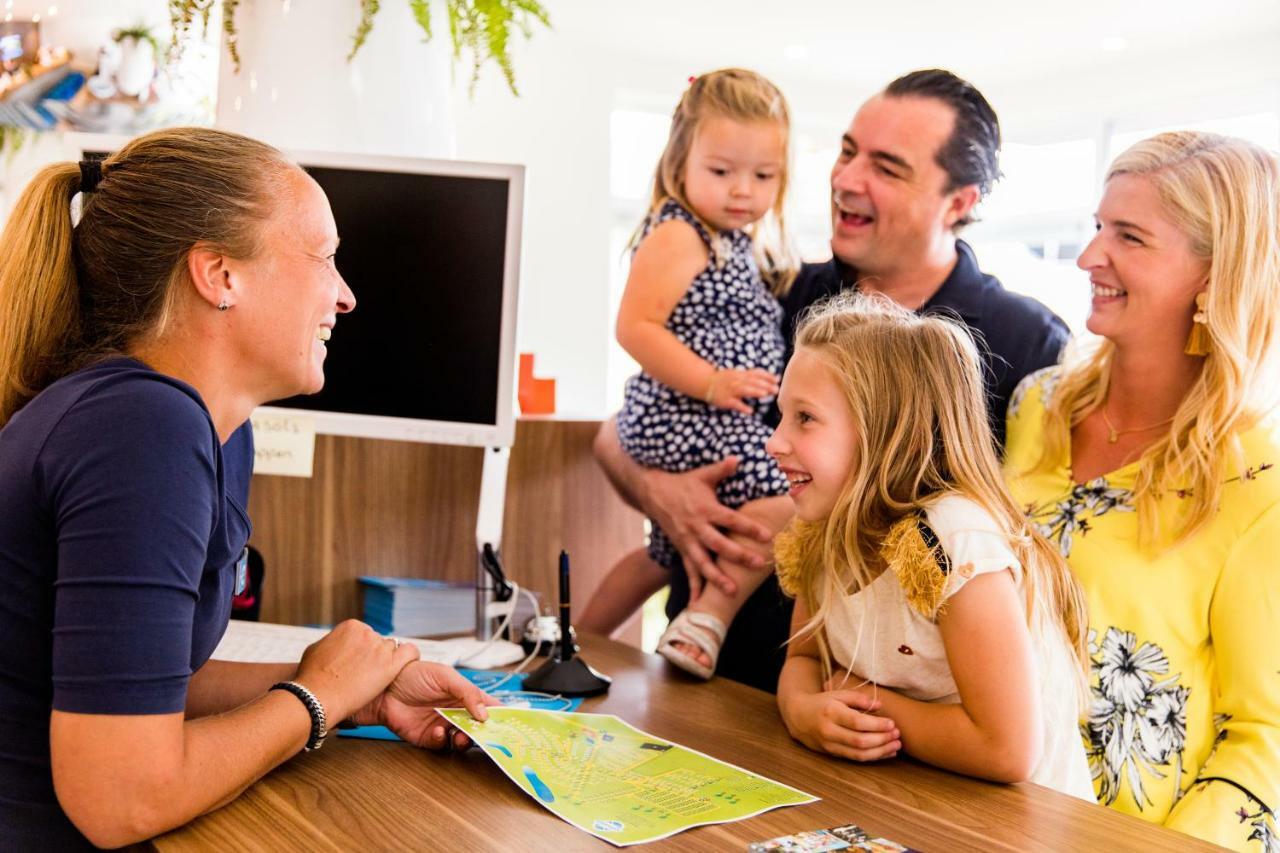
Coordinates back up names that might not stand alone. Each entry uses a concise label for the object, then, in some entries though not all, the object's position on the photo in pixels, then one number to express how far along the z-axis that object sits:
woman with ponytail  1.03
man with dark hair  2.09
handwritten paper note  2.04
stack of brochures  2.06
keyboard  1.71
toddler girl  2.17
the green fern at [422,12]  2.15
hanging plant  2.13
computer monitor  1.93
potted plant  2.80
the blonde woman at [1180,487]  1.54
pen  1.67
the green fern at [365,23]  2.13
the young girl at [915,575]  1.30
